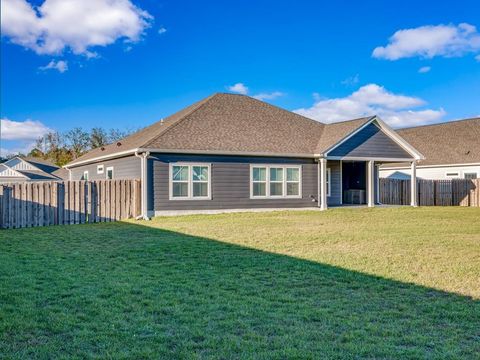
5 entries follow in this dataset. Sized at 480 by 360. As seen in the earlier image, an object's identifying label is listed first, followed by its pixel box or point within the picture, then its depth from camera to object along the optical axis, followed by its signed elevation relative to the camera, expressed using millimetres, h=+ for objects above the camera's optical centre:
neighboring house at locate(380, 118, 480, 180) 28422 +2059
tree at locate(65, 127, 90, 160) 63750 +6069
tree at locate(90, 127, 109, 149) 62750 +6470
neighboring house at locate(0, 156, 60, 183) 42219 +1411
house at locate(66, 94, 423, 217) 18344 +1170
